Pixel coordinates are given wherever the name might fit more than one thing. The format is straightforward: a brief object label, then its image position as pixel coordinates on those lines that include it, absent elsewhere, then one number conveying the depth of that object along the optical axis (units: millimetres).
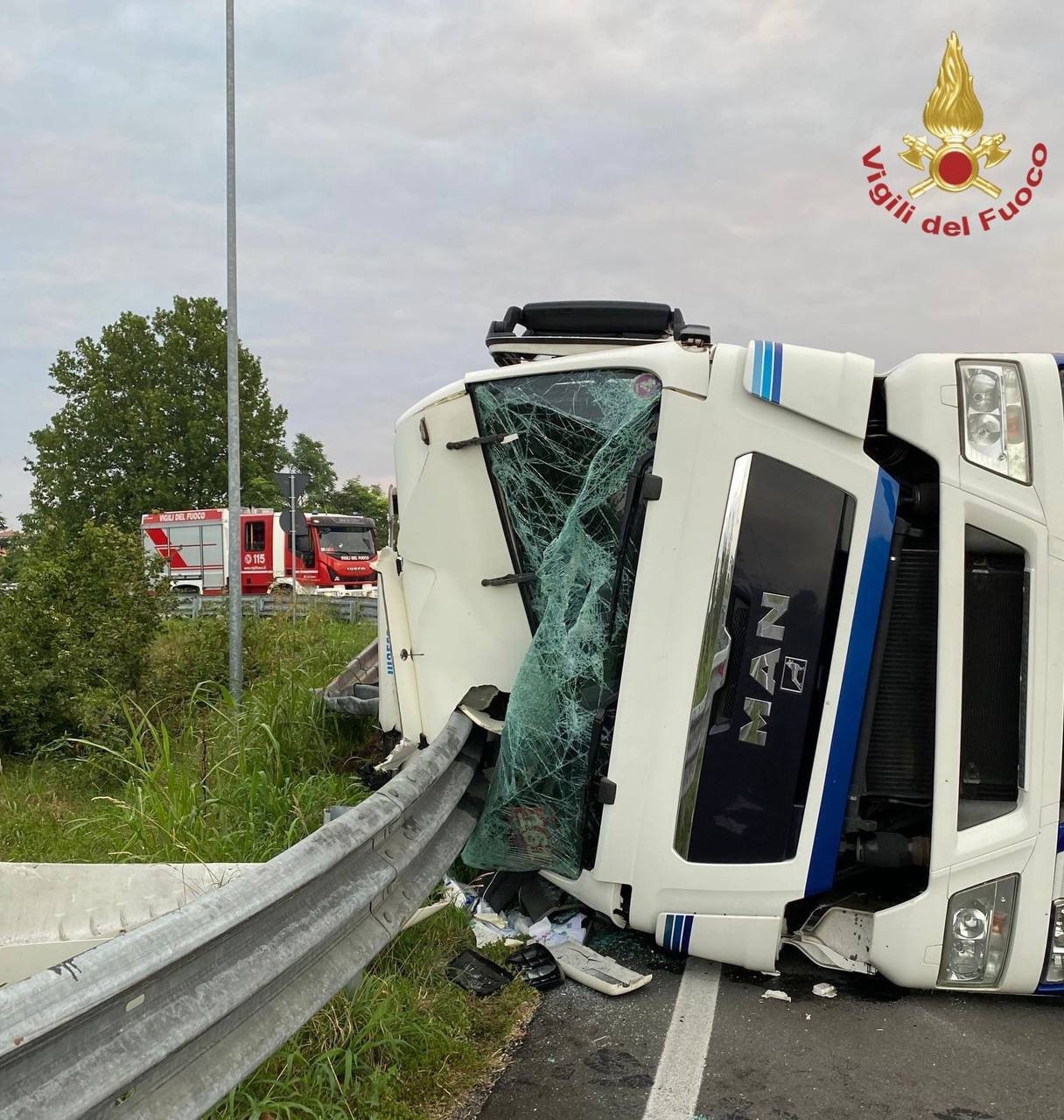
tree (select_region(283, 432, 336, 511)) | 58531
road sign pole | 9308
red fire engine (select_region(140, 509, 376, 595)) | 26656
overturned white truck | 2842
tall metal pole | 7270
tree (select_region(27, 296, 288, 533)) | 36750
